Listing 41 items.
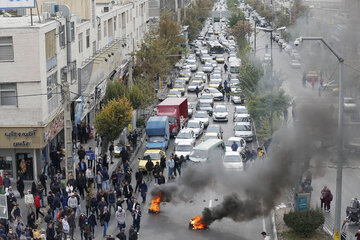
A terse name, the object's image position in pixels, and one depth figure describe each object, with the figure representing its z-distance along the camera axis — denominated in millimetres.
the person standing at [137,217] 26656
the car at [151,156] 36625
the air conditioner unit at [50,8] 39031
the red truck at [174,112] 46219
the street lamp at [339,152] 22125
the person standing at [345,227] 25253
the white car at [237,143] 40781
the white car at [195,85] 65419
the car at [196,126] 46344
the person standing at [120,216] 26656
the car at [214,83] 66306
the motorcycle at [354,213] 27578
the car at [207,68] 78938
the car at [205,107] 55219
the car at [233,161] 34384
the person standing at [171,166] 35312
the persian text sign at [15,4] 35500
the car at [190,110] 53369
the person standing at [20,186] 31391
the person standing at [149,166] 35156
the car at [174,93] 58281
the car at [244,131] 46000
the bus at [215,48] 98938
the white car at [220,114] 52531
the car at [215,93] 61781
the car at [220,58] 89375
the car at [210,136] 42512
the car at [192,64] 80312
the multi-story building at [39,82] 34031
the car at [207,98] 57000
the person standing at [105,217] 26648
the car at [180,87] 63138
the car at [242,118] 49062
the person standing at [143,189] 31336
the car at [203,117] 50150
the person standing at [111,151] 39594
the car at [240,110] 51906
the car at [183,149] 39812
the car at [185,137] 42406
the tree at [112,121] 38656
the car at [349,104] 28359
